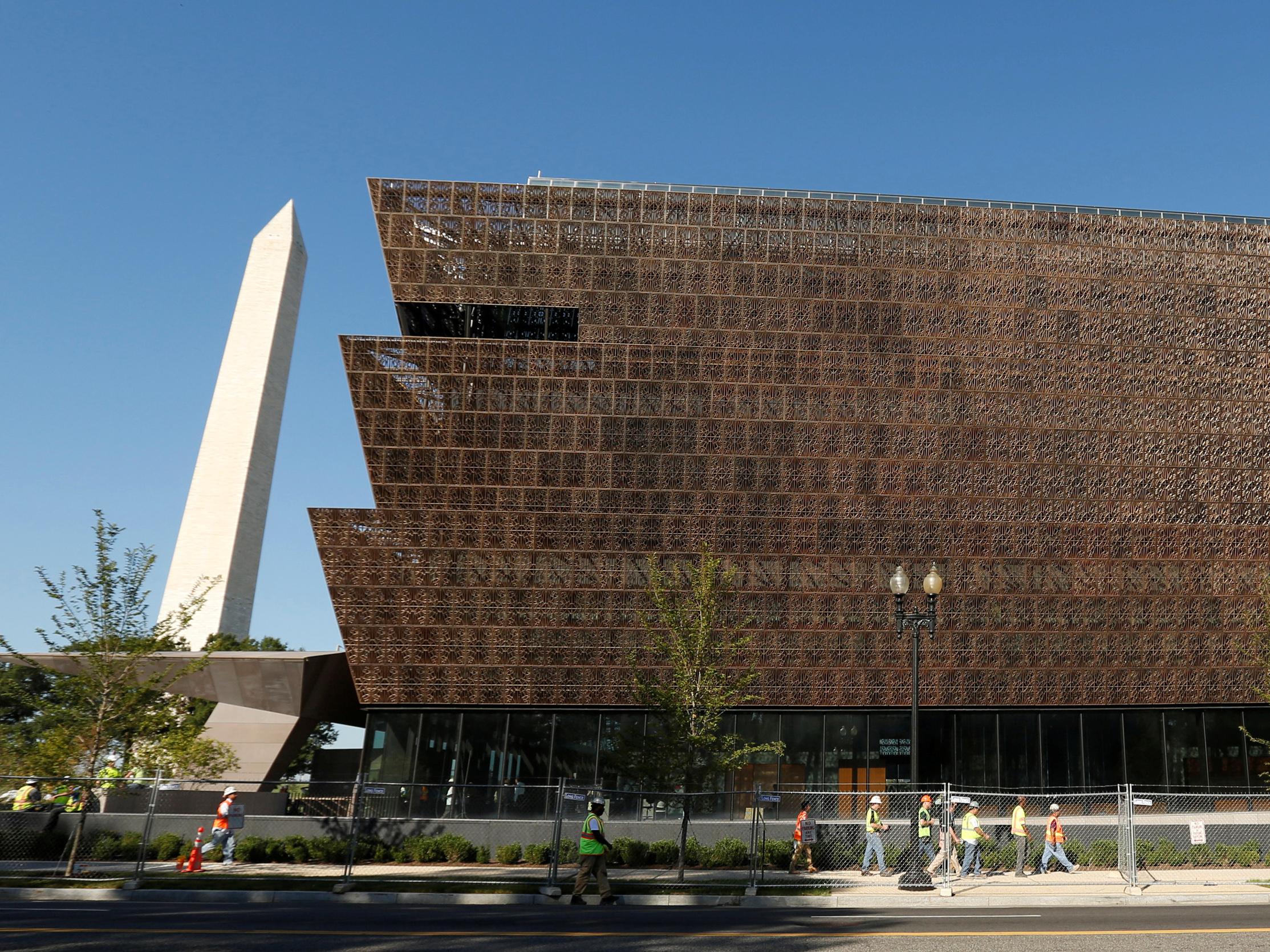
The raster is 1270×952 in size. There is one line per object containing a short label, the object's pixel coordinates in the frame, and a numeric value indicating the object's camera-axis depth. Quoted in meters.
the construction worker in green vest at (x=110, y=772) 26.50
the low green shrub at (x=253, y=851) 28.73
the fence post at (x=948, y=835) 21.42
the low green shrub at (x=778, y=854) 27.45
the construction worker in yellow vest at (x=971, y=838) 24.08
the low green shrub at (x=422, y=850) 30.50
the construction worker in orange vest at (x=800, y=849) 25.40
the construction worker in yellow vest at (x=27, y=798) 26.77
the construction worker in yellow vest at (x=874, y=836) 24.59
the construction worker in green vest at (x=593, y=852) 20.30
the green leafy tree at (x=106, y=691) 25.16
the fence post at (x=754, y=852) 21.51
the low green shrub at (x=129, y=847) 28.84
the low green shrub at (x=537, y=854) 29.71
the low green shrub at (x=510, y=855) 30.17
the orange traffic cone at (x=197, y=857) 25.12
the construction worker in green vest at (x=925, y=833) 23.61
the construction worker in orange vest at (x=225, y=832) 26.55
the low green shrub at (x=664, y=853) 30.36
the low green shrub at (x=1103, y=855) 26.20
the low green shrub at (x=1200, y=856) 26.06
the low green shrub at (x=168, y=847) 29.33
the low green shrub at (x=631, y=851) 30.11
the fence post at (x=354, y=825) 22.45
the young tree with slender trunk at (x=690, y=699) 28.95
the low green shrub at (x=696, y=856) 28.94
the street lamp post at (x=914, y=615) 22.53
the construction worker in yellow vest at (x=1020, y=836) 24.59
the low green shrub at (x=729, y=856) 28.70
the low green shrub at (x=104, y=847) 28.27
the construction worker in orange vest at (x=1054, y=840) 24.59
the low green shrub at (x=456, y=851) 30.77
